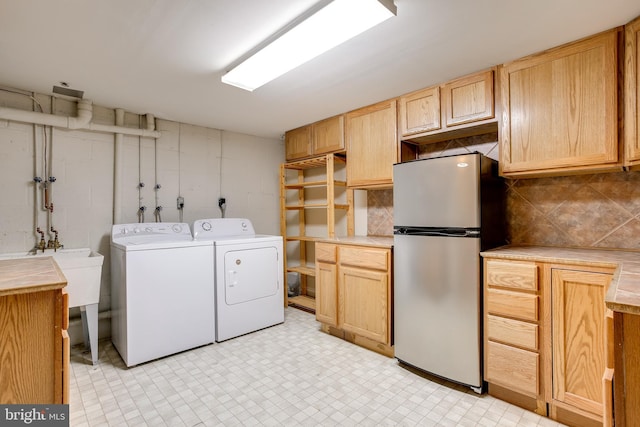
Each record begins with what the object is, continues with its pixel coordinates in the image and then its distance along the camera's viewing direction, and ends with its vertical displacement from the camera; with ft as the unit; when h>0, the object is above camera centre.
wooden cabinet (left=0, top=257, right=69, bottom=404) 3.67 -1.54
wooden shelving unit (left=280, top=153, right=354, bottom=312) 11.03 +0.27
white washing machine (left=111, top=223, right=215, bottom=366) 7.87 -2.13
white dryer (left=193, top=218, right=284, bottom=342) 9.43 -2.00
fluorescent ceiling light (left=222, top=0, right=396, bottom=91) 4.83 +3.21
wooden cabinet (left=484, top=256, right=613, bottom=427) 5.30 -2.27
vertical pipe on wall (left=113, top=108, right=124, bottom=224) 9.78 +1.43
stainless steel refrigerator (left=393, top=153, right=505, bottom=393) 6.48 -0.92
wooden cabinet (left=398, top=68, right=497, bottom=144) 7.20 +2.62
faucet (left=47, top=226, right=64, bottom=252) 8.65 -0.78
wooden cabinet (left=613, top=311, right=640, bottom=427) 2.83 -1.44
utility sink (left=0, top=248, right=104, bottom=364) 7.54 -1.68
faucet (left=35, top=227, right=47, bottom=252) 8.47 -0.77
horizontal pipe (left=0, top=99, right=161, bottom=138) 8.08 +2.67
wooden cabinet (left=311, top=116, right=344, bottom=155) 10.47 +2.78
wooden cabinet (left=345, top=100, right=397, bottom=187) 9.04 +2.12
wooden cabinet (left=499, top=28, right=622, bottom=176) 5.71 +2.07
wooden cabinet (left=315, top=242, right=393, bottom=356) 8.21 -2.26
